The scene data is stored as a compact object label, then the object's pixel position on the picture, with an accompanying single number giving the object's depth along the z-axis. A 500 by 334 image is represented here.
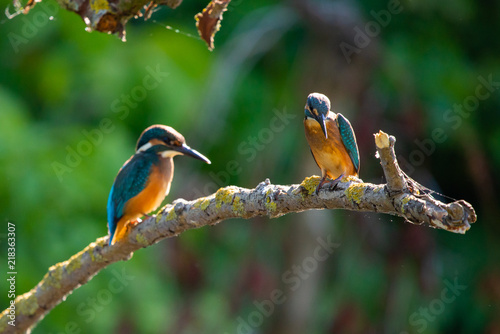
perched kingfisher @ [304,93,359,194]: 6.08
